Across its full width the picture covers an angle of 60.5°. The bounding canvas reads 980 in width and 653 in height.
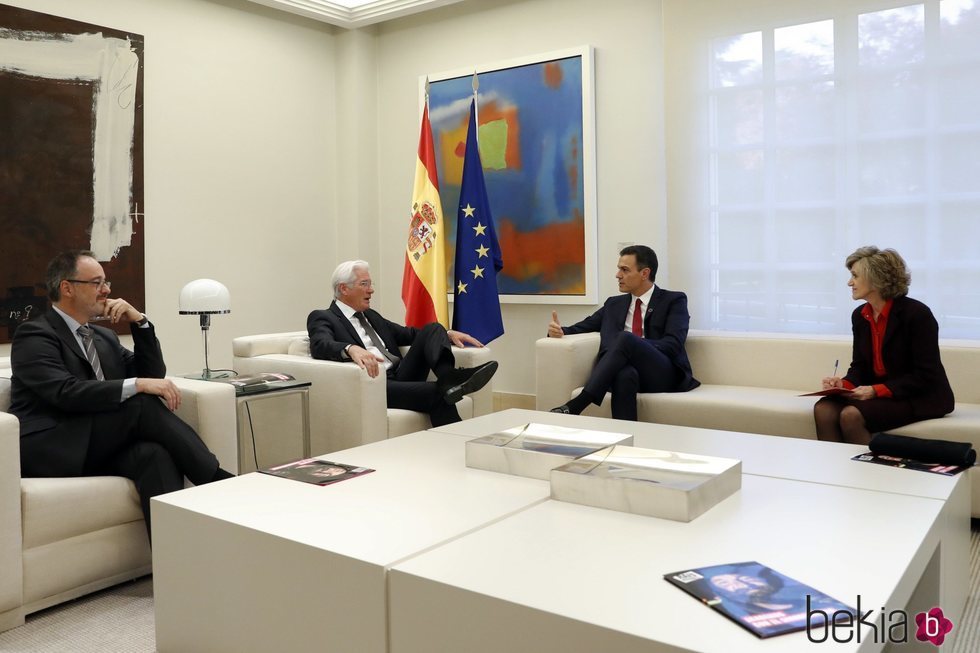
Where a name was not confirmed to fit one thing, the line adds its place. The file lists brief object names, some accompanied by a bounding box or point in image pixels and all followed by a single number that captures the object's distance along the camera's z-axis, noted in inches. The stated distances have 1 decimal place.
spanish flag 226.5
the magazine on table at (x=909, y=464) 95.9
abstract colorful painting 231.3
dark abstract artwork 187.9
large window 179.9
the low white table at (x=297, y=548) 67.7
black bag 98.8
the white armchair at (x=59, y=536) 101.3
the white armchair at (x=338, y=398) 157.2
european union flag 223.3
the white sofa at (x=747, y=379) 159.2
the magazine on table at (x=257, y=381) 148.6
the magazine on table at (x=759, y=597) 54.1
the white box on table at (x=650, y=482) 78.5
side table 149.3
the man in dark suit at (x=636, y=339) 175.0
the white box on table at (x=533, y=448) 94.3
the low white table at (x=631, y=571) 55.1
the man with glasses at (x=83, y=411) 116.6
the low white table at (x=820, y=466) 88.5
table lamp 155.6
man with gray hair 166.9
